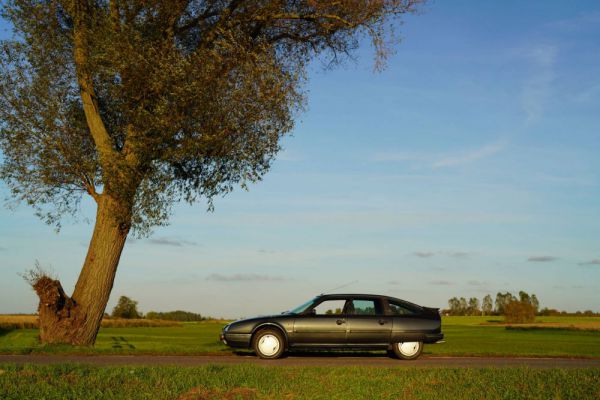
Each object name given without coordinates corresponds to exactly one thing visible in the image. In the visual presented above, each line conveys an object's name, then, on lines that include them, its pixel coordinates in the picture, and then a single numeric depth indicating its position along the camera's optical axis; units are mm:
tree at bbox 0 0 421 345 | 20156
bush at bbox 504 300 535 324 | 75438
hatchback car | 17031
